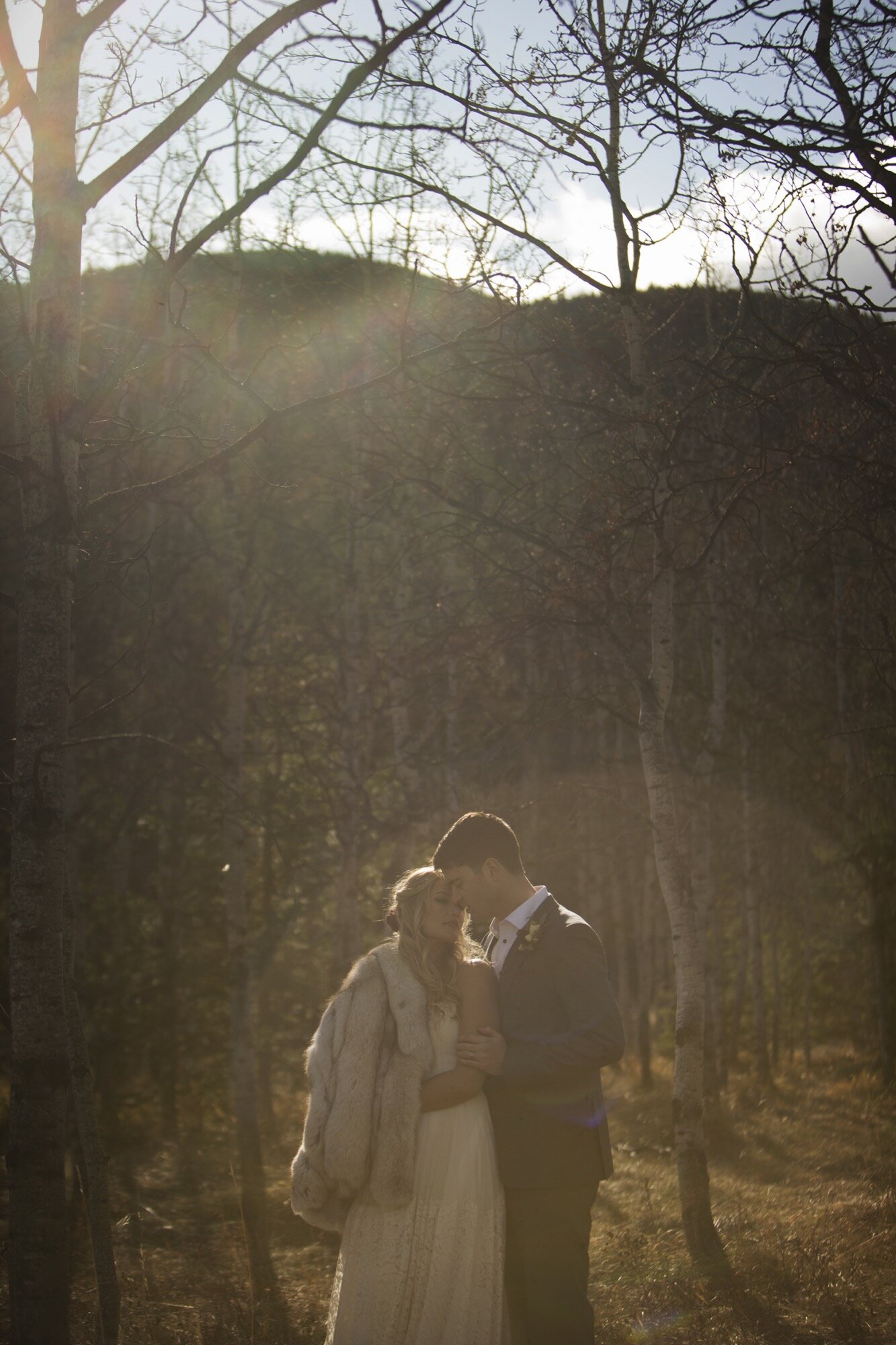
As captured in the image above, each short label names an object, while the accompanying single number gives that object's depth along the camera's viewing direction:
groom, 3.70
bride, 3.60
